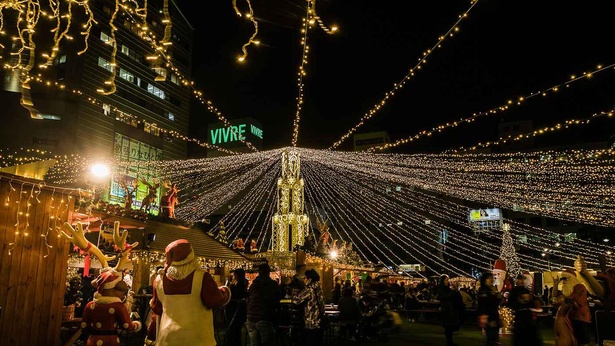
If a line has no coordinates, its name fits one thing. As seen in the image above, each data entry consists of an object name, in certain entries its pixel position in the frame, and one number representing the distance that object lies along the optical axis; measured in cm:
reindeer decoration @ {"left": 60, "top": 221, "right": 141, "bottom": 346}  532
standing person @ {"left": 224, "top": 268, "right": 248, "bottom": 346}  866
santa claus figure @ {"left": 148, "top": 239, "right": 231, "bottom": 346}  434
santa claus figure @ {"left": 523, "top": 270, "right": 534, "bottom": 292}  820
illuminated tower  2256
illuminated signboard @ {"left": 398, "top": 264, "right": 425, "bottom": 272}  4568
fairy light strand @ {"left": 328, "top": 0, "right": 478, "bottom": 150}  787
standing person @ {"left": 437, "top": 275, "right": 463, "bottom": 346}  888
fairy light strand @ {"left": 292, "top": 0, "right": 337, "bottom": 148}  483
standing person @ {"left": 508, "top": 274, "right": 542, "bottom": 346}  722
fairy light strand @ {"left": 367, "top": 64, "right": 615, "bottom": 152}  786
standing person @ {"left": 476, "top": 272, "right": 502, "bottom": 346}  760
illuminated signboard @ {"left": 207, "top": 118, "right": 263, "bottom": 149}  6500
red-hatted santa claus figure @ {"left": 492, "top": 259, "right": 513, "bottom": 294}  1390
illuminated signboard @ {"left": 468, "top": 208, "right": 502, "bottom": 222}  5350
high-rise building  3466
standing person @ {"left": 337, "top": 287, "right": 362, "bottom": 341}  1024
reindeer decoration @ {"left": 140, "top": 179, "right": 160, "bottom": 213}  1482
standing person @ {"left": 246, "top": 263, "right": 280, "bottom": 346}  673
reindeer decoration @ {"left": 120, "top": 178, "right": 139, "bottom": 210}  1305
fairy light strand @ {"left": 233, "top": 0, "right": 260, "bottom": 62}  457
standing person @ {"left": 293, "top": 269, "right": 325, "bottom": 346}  731
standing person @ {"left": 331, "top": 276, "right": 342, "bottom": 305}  1431
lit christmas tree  3753
